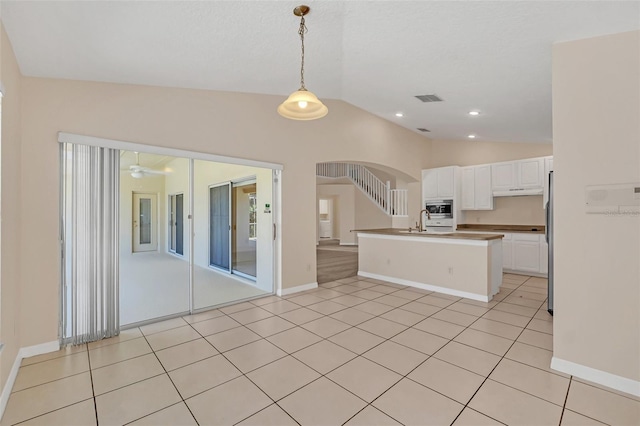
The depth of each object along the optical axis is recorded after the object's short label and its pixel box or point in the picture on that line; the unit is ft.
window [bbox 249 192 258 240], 17.61
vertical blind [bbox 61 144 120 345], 9.86
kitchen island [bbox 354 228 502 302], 14.90
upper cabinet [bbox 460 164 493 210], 22.29
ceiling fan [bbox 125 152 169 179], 12.96
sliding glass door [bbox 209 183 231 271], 18.83
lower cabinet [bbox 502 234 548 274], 19.38
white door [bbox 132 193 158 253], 13.88
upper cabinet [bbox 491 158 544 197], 19.99
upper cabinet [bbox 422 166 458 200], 23.35
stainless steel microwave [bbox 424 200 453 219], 23.38
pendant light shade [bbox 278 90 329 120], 8.72
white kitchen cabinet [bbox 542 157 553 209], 19.45
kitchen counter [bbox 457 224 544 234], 20.32
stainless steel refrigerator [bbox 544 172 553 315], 11.78
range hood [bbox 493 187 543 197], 20.12
